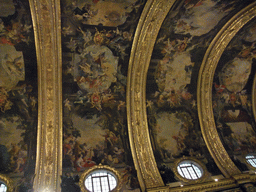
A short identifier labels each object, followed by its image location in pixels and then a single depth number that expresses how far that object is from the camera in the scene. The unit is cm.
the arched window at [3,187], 939
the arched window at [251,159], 1215
